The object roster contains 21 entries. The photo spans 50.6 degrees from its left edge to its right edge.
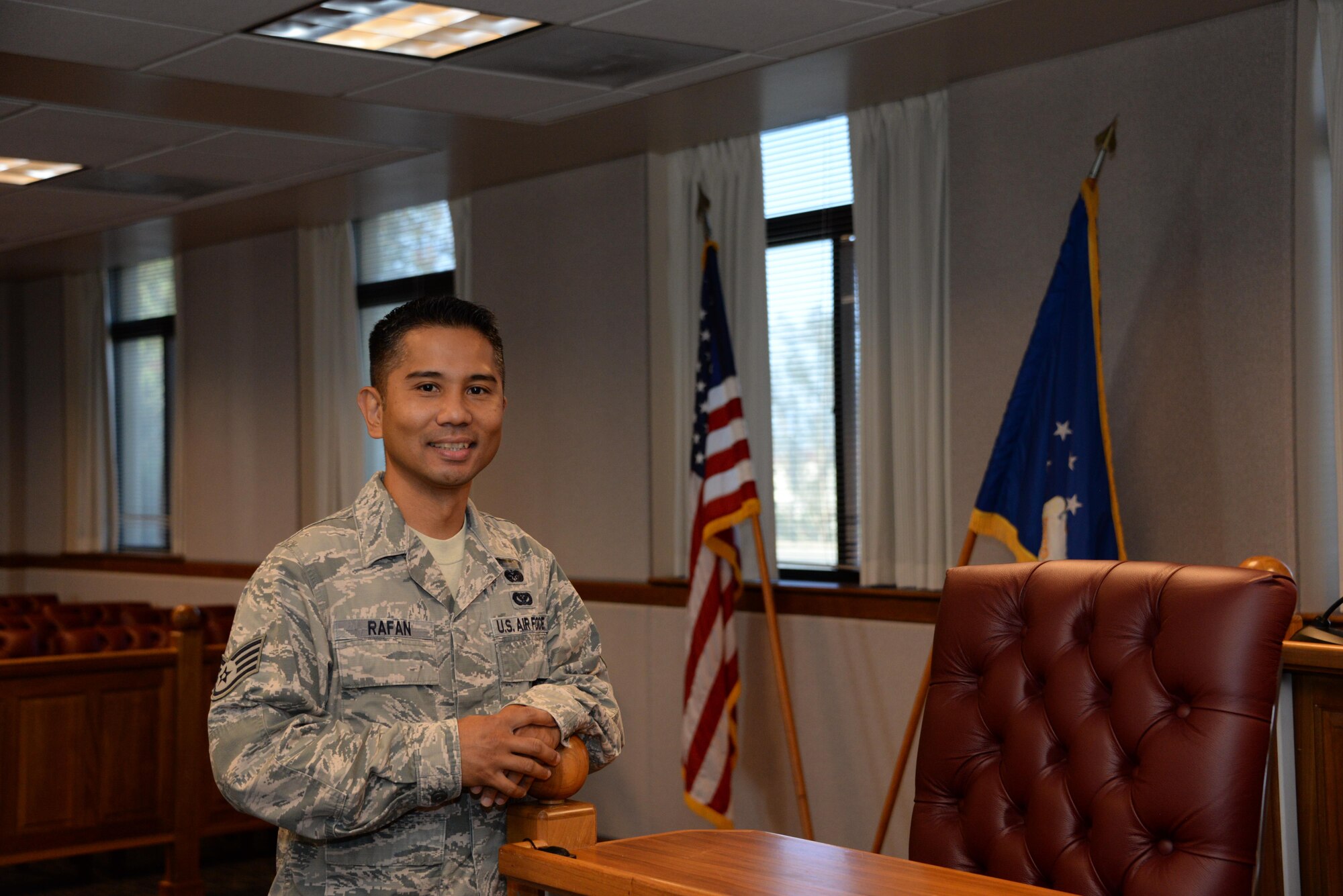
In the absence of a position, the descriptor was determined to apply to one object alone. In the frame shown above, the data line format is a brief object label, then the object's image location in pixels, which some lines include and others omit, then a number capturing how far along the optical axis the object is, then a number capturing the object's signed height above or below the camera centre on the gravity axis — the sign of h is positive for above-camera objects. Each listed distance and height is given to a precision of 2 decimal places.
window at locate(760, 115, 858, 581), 5.79 +0.38
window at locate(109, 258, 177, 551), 9.55 +0.36
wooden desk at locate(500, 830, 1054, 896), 1.71 -0.55
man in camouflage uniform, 1.88 -0.32
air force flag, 4.26 +0.00
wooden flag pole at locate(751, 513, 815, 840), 5.26 -0.96
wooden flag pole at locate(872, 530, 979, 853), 4.57 -1.04
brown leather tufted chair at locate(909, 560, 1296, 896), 2.05 -0.45
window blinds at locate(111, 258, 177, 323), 9.52 +1.06
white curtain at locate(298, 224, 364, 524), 8.02 +0.41
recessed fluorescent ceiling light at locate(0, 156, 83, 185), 6.22 +1.25
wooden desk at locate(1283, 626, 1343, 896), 2.61 -0.62
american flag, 5.36 -0.55
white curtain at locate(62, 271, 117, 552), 9.77 +0.19
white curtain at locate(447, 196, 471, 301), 7.25 +1.03
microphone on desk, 2.62 -0.38
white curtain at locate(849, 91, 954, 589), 5.30 +0.37
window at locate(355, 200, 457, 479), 7.60 +1.01
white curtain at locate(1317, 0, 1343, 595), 4.09 +0.88
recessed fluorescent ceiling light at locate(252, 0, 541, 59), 4.14 +1.26
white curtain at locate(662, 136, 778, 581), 5.93 +0.69
